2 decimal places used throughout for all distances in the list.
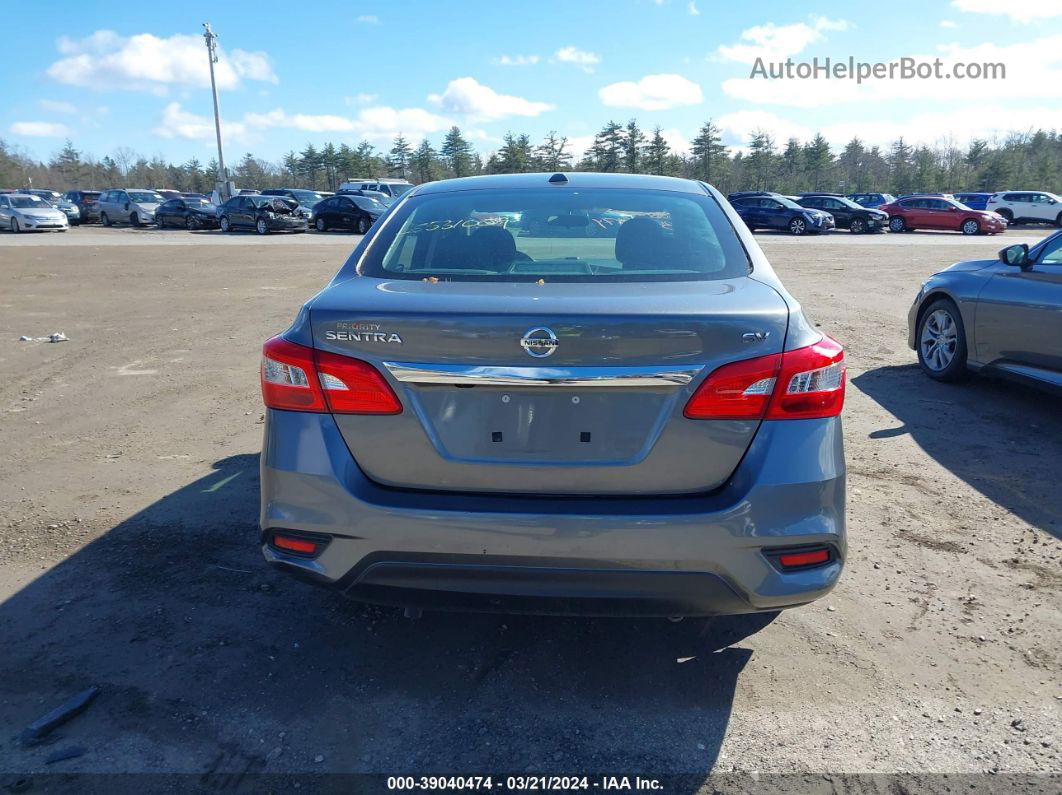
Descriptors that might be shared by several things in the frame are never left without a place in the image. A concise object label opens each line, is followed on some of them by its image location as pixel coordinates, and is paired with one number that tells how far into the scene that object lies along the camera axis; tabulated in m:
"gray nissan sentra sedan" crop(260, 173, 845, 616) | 2.42
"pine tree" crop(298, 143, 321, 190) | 91.69
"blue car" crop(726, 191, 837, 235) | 33.88
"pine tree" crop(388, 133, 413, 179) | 91.38
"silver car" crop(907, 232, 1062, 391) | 5.95
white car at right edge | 39.44
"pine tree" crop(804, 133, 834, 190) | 79.81
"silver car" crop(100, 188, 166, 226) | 41.00
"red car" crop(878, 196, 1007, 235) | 34.47
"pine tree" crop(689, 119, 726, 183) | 79.62
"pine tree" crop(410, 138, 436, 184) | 89.62
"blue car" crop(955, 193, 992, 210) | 44.02
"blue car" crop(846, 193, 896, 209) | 48.36
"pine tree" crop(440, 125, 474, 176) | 84.25
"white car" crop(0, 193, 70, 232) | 34.84
